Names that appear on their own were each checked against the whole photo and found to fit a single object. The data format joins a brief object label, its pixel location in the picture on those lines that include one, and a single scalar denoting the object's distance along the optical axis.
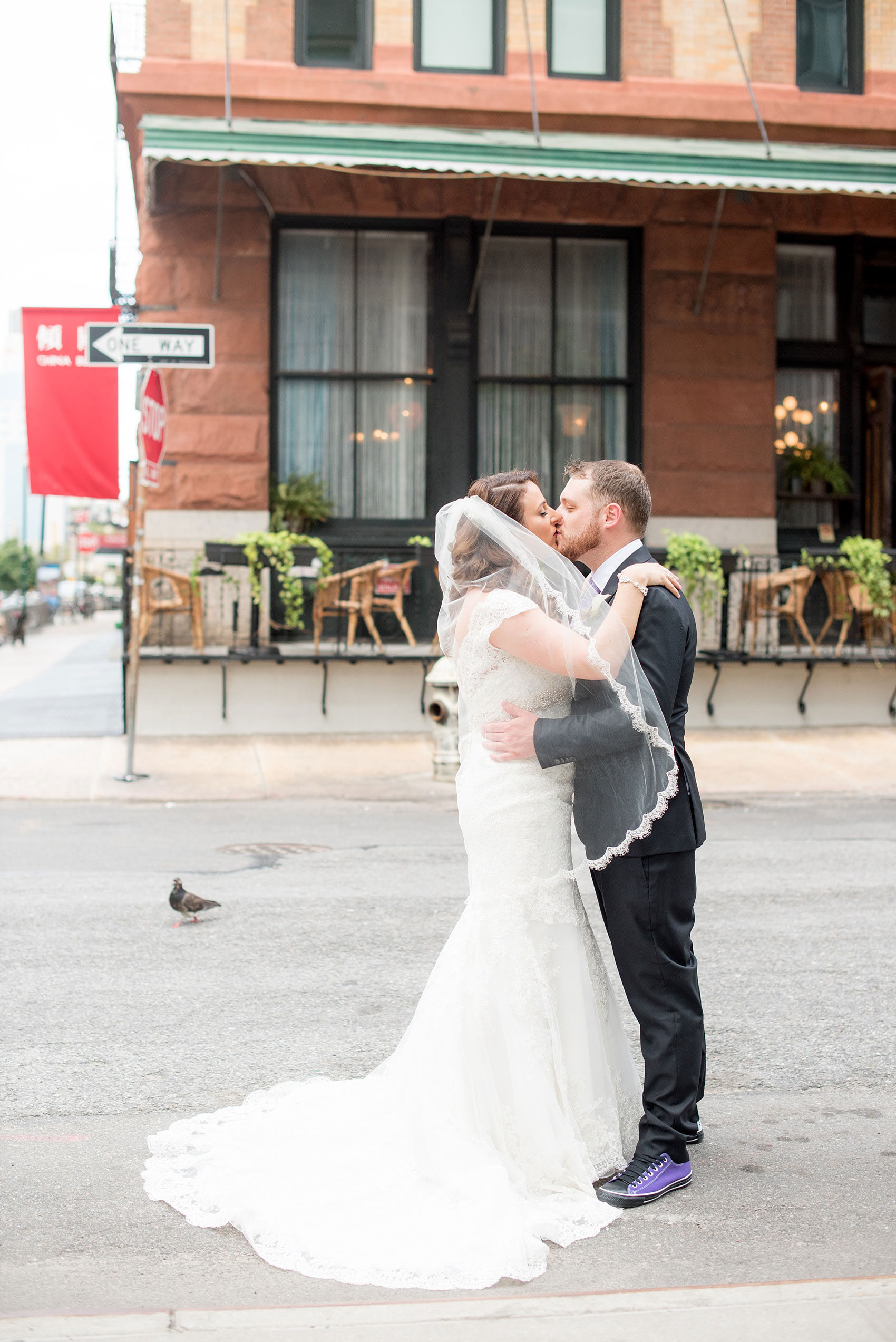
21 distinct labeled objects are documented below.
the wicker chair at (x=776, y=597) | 14.01
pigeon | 6.55
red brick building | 14.64
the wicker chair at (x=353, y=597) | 13.70
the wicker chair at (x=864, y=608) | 14.23
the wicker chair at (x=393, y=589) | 14.13
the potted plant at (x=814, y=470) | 16.16
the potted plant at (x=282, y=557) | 13.70
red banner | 13.93
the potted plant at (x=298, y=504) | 15.05
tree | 85.25
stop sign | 10.62
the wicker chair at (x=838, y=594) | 14.34
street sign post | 10.66
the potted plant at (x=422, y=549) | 14.56
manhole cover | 8.66
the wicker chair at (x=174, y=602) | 13.53
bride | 3.59
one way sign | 10.39
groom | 3.67
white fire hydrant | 10.97
